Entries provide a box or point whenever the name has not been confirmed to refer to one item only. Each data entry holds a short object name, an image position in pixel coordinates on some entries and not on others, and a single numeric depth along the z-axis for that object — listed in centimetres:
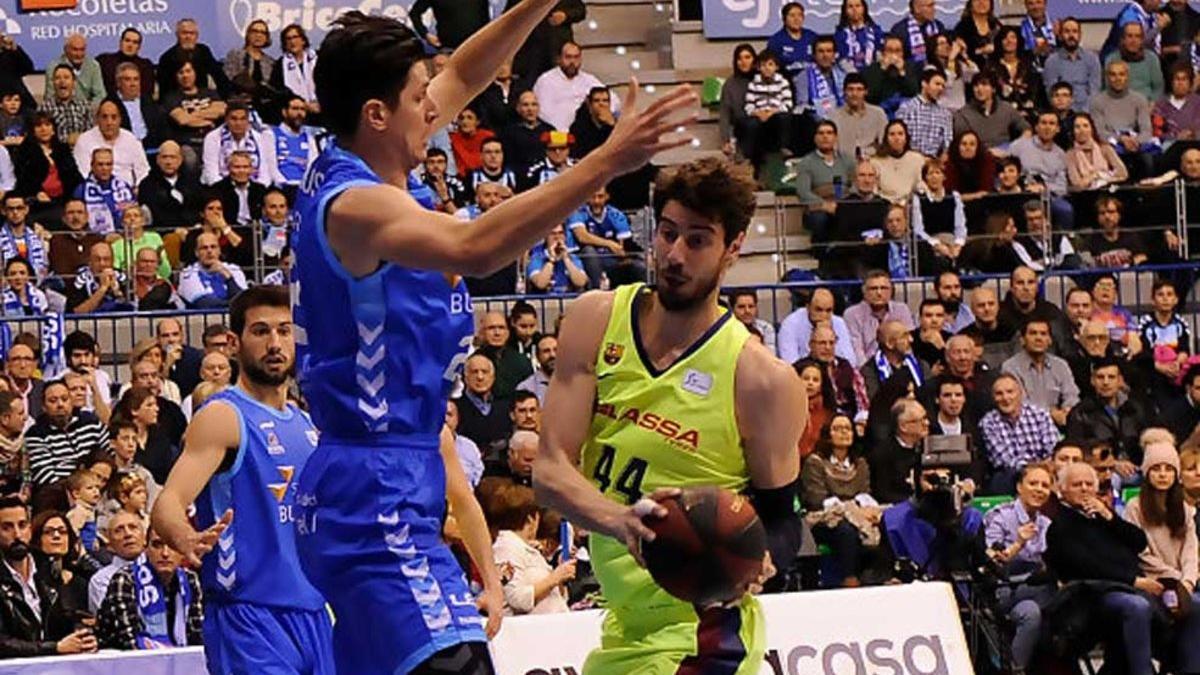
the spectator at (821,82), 2291
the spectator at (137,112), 2148
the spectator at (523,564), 1314
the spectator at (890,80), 2303
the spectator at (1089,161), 2216
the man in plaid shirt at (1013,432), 1714
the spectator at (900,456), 1605
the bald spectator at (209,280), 1880
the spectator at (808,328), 1841
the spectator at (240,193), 2003
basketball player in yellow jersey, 662
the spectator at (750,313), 1830
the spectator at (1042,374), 1827
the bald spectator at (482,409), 1686
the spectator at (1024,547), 1417
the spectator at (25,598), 1289
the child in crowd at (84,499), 1484
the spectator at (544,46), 2294
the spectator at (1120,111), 2311
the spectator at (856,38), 2347
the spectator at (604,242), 1934
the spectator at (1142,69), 2383
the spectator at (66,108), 2139
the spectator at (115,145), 2061
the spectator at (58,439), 1612
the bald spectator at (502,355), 1752
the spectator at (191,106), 2142
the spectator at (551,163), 2067
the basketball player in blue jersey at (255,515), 811
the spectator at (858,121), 2225
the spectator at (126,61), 2181
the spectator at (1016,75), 2338
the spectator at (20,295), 1839
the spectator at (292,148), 2064
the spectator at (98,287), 1864
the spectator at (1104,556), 1412
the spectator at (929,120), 2239
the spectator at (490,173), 2039
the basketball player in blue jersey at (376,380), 587
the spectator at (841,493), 1497
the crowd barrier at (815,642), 1166
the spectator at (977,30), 2381
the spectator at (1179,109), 2330
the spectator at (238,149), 2050
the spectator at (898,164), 2144
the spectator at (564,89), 2248
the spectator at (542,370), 1742
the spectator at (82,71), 2162
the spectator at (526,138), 2109
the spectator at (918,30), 2375
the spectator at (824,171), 2156
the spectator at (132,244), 1905
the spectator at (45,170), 2019
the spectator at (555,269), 1934
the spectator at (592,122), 2170
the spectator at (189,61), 2183
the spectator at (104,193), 2006
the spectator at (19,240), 1902
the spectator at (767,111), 2211
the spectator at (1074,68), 2378
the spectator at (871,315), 1894
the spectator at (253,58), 2192
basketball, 604
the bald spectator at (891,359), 1808
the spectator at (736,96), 2248
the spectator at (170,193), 2008
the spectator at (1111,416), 1747
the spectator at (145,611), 1258
